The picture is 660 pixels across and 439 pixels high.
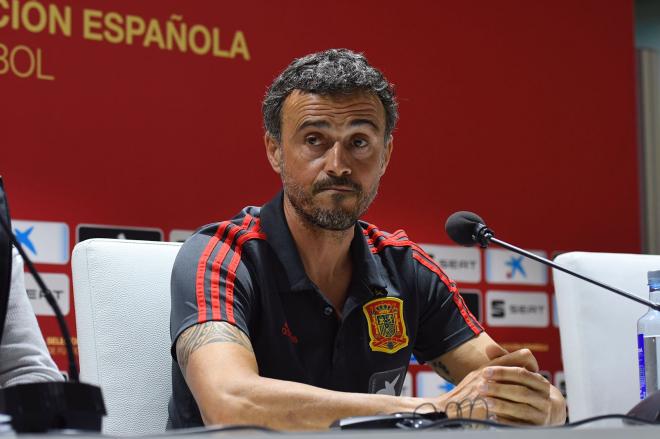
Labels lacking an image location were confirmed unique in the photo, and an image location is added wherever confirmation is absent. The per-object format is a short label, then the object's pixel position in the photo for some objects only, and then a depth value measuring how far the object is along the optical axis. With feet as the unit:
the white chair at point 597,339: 14.53
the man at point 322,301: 13.61
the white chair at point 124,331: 13.90
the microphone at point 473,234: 13.81
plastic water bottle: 14.20
